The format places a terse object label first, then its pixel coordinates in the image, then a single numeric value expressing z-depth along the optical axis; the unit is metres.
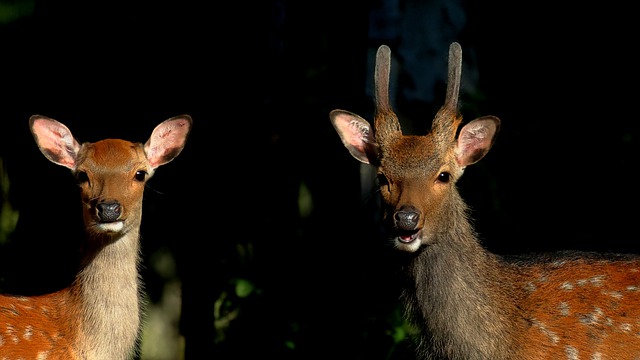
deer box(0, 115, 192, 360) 13.82
